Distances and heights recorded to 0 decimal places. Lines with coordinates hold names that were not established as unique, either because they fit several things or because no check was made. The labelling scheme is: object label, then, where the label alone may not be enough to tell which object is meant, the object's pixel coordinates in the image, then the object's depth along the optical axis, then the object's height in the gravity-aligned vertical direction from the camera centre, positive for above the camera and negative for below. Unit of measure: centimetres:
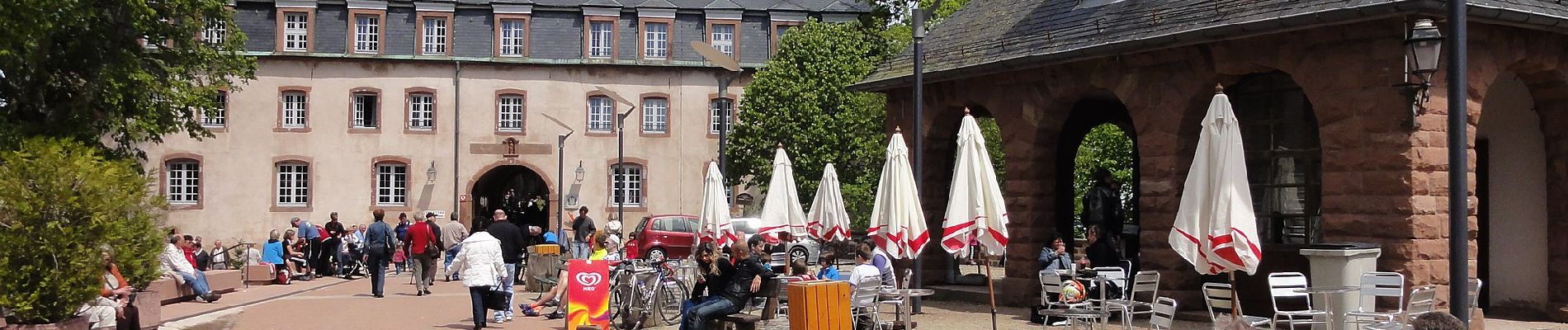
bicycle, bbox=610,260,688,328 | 1551 -112
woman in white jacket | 1505 -78
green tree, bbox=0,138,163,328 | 1296 -37
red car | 3288 -105
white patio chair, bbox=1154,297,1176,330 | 1048 -89
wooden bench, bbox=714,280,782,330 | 1353 -105
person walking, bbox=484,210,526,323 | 1952 -66
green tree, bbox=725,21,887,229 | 3722 +201
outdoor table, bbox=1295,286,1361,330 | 1126 -83
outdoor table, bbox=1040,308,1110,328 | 1211 -104
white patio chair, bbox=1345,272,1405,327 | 1132 -77
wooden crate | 1120 -89
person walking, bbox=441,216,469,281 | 2356 -72
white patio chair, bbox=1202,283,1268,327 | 1178 -89
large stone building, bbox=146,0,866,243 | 4219 +244
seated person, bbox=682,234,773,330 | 1306 -91
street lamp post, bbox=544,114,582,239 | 3694 -10
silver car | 2964 -119
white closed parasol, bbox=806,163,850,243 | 1859 -28
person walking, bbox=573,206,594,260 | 2364 -67
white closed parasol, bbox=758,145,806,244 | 1892 -23
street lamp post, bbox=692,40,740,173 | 2019 +188
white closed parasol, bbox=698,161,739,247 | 1973 -33
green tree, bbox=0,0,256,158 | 2478 +203
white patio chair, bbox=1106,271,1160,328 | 1277 -90
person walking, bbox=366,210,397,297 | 2120 -91
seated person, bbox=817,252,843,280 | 1443 -81
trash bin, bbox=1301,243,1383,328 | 1204 -61
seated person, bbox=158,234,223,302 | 2019 -112
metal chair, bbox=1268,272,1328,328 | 1165 -76
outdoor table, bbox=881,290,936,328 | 1345 -99
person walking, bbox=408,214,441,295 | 2153 -94
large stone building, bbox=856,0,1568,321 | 1323 +81
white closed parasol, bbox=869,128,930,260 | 1498 -22
